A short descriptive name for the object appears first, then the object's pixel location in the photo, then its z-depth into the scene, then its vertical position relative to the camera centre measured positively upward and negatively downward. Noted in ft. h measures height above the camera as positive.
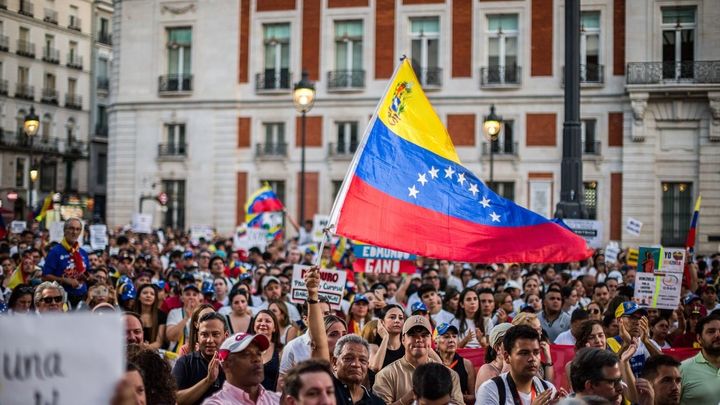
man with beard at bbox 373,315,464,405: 27.37 -4.00
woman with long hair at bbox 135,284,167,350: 39.37 -3.87
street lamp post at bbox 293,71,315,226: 80.02 +9.46
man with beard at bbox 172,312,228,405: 23.86 -3.81
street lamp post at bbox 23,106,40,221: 94.94 +8.15
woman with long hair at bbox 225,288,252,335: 37.81 -3.76
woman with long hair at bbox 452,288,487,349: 40.47 -3.83
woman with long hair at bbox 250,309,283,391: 27.81 -3.79
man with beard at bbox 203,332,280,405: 20.51 -3.12
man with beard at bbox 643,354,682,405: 24.52 -3.75
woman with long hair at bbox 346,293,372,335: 39.70 -3.74
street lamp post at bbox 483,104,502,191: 94.73 +8.65
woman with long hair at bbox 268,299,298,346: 39.03 -3.82
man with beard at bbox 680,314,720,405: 26.71 -3.92
